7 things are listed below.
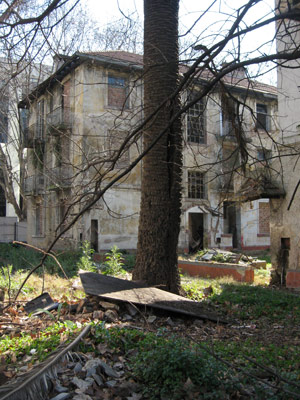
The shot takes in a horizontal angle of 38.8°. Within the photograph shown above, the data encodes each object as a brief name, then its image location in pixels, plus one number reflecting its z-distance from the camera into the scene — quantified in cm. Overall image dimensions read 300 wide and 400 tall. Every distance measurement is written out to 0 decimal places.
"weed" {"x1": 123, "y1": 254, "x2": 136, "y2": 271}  1777
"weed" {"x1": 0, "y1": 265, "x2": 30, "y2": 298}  860
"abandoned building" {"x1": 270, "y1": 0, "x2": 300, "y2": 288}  1226
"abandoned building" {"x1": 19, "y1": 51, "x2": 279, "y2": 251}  2275
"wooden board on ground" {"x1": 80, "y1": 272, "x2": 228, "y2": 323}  714
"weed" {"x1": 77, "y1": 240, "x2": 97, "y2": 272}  1075
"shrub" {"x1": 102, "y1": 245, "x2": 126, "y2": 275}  1022
